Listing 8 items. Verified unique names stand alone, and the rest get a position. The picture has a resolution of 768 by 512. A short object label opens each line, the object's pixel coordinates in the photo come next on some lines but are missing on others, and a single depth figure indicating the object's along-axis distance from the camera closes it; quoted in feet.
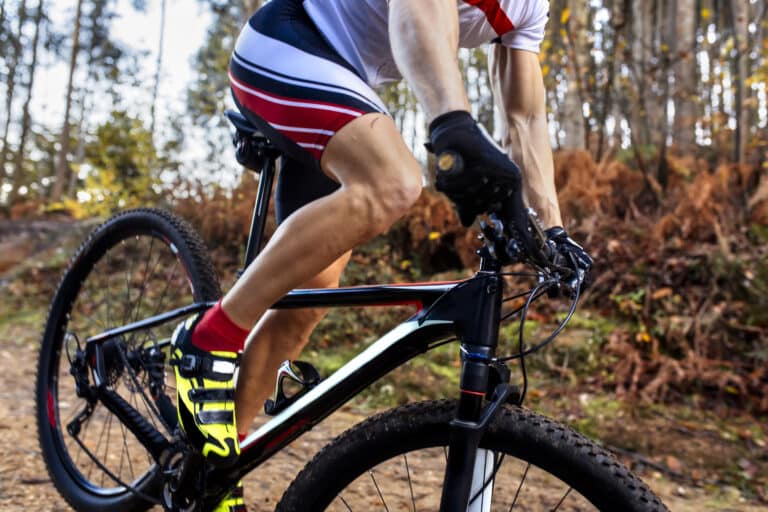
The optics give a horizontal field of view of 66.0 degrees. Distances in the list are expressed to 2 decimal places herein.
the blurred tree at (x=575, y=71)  19.42
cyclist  4.06
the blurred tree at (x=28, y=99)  61.79
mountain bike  3.86
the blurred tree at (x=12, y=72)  66.95
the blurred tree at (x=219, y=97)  25.79
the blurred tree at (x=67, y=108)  55.42
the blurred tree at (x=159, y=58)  72.87
